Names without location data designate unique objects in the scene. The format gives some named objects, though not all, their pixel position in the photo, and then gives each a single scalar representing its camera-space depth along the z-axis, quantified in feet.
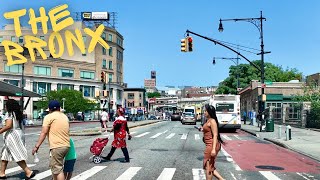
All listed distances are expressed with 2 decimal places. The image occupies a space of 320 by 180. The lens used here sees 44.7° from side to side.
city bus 100.89
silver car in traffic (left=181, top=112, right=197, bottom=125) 166.61
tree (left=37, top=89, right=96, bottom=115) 223.10
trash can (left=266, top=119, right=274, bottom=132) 100.87
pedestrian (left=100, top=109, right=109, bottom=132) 99.76
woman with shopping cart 40.47
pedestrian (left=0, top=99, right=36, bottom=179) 29.94
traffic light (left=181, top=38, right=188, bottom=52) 87.04
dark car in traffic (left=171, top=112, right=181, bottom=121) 251.19
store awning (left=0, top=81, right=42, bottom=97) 114.34
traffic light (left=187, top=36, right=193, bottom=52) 87.04
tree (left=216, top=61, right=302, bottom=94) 325.01
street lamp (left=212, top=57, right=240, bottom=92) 188.14
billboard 320.09
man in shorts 23.21
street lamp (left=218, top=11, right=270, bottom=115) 100.09
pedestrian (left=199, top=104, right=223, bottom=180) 26.50
